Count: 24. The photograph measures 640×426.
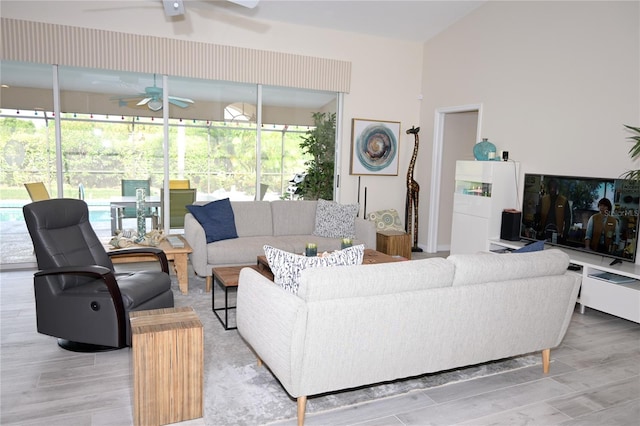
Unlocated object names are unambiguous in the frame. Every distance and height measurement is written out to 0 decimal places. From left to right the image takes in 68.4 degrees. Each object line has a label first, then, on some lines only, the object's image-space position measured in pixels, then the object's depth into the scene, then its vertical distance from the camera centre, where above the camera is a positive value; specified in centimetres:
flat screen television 420 -37
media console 394 -97
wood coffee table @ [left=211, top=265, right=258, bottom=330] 367 -91
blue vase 575 +29
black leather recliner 305 -87
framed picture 692 +34
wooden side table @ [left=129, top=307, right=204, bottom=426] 223 -100
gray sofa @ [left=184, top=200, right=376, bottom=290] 473 -78
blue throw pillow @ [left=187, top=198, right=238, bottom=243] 500 -59
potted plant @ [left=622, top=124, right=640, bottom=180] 402 +23
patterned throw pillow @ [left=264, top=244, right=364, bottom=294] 252 -51
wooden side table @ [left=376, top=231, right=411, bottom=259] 616 -96
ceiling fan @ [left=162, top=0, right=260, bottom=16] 354 +123
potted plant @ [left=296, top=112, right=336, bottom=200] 684 +15
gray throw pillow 555 -62
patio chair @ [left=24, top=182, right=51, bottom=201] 532 -37
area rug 253 -131
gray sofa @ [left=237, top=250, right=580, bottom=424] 232 -79
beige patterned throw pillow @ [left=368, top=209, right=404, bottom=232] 676 -72
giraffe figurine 698 -43
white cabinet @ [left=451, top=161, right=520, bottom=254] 552 -30
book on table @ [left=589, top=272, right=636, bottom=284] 415 -90
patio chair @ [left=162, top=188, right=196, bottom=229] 605 -53
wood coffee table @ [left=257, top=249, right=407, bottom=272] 411 -85
